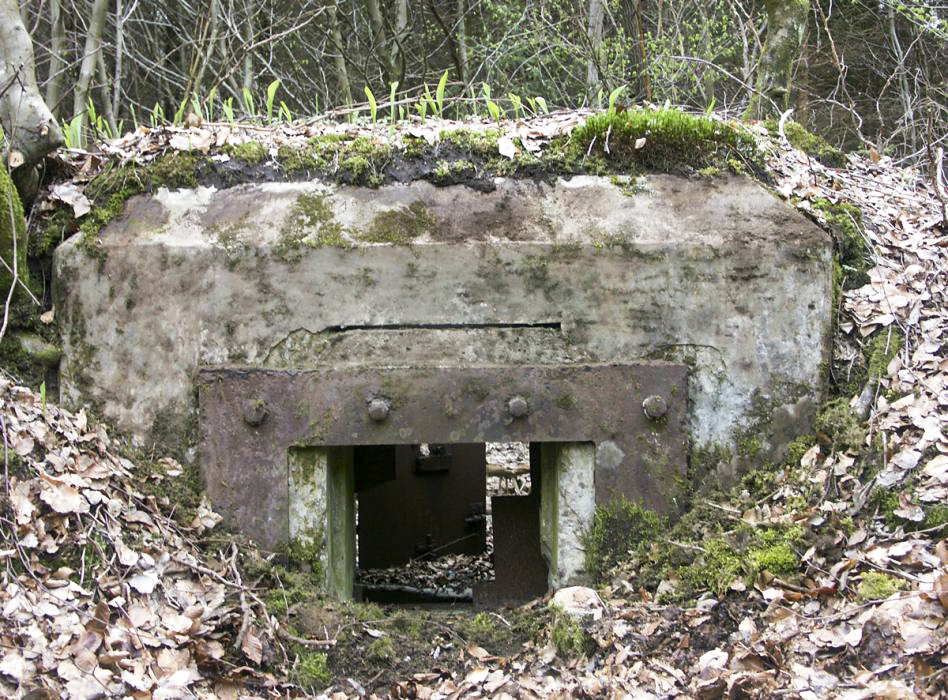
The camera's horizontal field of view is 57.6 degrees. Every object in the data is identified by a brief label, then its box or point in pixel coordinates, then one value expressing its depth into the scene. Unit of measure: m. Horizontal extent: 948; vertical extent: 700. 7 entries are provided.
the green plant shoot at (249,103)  4.89
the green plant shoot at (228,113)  4.85
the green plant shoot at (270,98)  4.57
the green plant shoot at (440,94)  4.55
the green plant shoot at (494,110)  4.46
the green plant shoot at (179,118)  4.45
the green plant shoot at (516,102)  4.79
